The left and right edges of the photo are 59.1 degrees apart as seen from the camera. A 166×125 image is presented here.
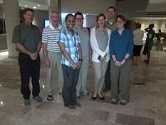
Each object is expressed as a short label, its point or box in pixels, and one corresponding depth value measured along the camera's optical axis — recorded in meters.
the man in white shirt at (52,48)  2.41
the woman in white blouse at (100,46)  2.41
